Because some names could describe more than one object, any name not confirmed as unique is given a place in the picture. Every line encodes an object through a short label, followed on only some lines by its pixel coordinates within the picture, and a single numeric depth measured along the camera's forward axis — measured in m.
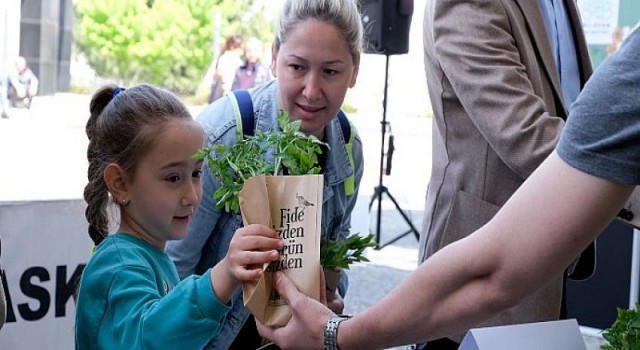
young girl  1.87
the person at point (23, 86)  15.08
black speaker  8.15
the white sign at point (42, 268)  3.40
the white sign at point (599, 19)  5.73
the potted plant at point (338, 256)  1.98
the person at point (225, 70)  15.62
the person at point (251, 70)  14.71
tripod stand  8.40
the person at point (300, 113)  2.31
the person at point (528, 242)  1.20
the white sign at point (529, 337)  1.51
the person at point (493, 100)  2.34
